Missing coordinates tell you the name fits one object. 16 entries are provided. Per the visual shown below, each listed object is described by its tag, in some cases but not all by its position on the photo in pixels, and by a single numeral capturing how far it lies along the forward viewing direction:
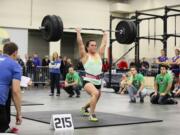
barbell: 7.71
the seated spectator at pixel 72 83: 11.08
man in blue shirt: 3.81
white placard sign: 5.22
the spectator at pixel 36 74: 15.60
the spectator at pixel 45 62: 16.33
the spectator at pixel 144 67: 16.36
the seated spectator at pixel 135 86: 9.82
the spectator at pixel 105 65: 16.56
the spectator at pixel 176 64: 10.77
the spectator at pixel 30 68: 15.45
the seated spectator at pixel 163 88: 9.14
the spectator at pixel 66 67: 15.09
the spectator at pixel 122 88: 12.43
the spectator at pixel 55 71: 11.33
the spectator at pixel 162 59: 10.92
